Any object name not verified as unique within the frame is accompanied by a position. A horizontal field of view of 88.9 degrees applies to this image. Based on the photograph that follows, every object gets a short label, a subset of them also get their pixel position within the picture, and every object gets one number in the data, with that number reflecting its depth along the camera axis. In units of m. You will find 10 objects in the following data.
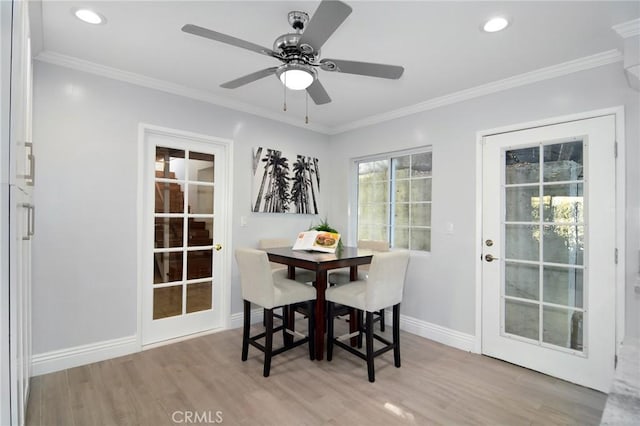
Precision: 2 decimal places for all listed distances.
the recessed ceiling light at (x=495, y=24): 2.00
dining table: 2.53
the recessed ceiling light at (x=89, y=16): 1.99
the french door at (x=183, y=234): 3.09
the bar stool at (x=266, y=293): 2.52
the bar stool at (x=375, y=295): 2.45
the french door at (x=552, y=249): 2.39
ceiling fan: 1.61
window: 3.63
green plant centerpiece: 3.35
